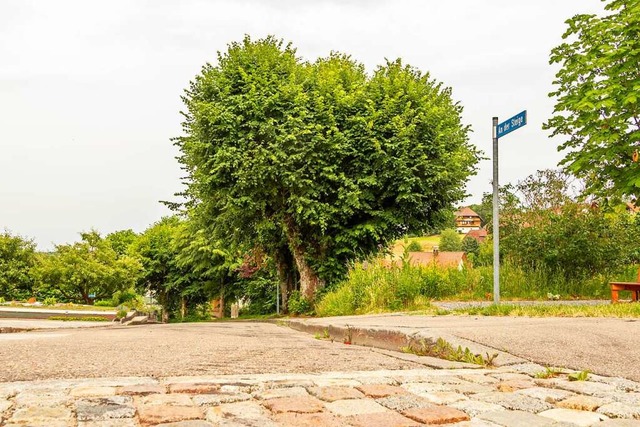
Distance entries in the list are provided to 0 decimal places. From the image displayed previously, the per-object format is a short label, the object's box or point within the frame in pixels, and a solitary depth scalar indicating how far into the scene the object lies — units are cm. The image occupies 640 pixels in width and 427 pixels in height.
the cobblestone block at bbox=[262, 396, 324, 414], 281
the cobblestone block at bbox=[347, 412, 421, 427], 261
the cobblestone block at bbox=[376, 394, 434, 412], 293
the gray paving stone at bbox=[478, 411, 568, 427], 267
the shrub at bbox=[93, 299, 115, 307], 3781
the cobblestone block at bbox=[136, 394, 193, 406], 282
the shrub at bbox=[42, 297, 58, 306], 2970
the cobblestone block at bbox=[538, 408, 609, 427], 276
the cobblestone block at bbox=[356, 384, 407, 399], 319
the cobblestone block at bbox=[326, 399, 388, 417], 281
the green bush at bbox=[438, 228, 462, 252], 7875
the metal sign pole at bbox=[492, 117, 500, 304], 1045
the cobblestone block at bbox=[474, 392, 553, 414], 300
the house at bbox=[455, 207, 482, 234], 12092
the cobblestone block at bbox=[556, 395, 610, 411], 303
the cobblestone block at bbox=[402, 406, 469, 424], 269
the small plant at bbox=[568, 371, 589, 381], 384
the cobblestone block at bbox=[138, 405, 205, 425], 253
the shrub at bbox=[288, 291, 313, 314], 1945
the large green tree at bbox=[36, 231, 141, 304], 3644
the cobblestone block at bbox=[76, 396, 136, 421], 256
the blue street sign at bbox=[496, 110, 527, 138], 1014
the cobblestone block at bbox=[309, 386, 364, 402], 309
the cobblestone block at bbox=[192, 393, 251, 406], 291
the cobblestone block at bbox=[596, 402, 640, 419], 290
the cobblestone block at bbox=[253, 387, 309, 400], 309
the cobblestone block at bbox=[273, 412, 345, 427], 259
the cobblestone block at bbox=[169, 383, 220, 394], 313
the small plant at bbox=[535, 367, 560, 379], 398
